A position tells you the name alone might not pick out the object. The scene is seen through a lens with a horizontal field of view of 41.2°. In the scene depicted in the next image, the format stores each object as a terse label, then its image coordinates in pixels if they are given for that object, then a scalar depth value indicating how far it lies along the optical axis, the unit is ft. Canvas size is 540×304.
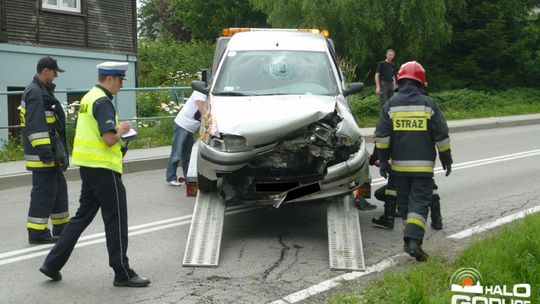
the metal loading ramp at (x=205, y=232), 20.92
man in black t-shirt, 52.26
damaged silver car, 21.89
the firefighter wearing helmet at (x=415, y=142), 20.88
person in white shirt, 33.53
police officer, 18.80
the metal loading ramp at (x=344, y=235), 20.48
